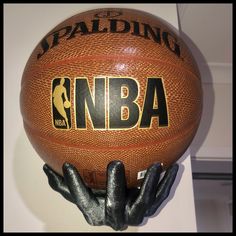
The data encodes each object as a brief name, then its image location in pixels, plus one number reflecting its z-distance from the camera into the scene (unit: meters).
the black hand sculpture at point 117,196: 0.57
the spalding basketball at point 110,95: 0.53
